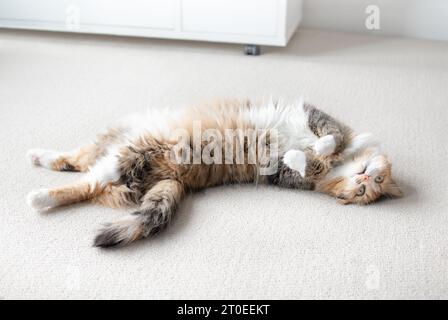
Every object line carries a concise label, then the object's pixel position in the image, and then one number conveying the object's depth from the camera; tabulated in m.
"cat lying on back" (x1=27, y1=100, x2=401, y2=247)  1.81
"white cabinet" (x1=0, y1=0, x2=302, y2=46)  3.30
